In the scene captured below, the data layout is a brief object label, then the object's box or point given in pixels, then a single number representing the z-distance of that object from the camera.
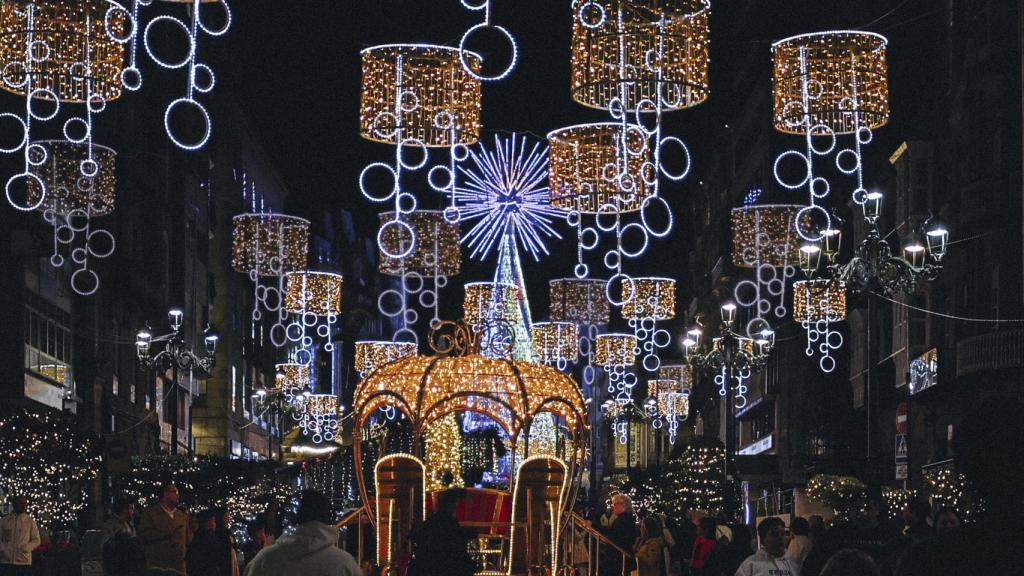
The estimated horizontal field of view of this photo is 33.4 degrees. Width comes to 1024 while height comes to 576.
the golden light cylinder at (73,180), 27.62
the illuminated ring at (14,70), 13.88
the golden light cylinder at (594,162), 19.36
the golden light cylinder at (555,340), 42.50
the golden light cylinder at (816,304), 34.78
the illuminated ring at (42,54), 13.76
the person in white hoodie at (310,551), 8.13
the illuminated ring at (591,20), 14.09
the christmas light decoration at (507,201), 35.72
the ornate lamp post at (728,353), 30.75
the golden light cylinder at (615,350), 43.47
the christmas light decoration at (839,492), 28.33
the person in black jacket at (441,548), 10.12
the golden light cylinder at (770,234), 27.70
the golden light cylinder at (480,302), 39.16
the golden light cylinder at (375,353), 41.53
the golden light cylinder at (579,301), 36.99
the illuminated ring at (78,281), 42.53
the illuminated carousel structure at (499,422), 17.84
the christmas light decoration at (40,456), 26.92
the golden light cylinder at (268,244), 30.53
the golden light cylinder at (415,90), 16.56
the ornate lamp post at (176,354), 33.53
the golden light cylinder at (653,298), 36.91
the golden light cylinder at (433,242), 30.02
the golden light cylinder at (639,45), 14.44
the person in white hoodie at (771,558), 12.74
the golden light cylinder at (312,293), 33.50
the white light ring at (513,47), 12.07
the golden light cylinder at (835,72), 15.77
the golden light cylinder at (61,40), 13.74
